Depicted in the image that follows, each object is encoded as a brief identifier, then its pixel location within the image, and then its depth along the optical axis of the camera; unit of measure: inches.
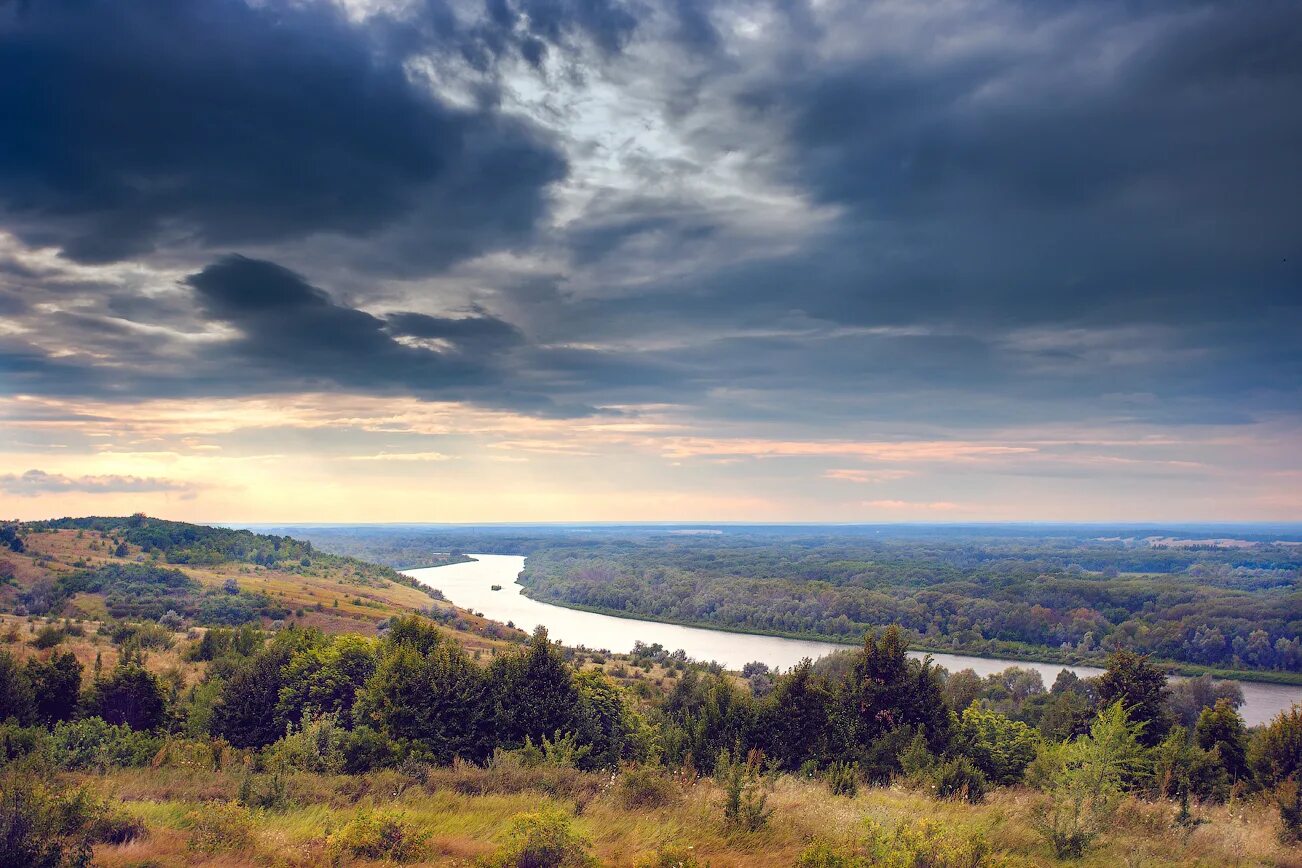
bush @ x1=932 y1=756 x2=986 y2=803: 680.4
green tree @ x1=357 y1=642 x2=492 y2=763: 909.8
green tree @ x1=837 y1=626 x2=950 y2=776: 1009.5
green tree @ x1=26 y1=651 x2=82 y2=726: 990.4
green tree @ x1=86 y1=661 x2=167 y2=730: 1010.1
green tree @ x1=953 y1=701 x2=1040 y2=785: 998.4
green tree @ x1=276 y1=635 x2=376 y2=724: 1099.9
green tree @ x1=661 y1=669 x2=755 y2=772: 961.5
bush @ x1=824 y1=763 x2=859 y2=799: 641.6
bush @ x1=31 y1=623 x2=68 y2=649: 1626.5
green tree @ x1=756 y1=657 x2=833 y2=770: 999.0
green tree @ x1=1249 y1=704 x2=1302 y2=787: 948.0
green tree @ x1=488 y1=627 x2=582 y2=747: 956.0
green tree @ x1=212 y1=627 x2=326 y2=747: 1061.8
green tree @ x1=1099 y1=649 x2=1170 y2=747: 1215.6
